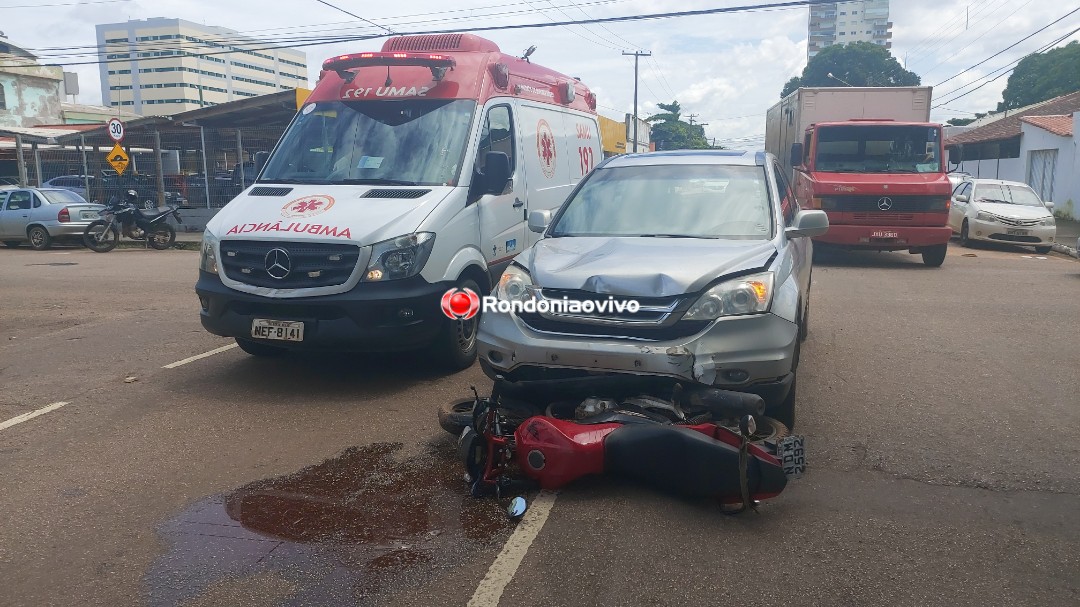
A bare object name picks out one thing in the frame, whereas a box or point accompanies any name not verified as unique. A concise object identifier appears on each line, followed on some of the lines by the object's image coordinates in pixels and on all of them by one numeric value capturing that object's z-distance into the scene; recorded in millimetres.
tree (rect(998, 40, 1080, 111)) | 54062
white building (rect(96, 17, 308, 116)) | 126062
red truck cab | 13203
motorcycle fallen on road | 3861
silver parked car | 18625
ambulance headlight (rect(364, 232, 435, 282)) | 5734
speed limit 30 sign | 19484
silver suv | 4363
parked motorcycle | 18094
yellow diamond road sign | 19609
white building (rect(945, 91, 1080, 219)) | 25188
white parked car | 16594
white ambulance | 5770
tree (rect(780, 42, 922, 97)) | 76250
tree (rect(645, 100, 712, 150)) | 77500
